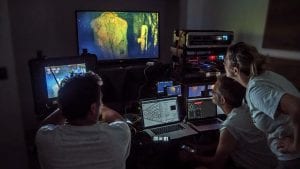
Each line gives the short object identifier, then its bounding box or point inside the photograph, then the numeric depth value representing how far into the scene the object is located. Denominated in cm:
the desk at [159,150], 185
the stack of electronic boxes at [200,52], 249
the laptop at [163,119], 198
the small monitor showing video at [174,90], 219
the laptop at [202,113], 214
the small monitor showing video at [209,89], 228
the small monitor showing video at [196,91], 223
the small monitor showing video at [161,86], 218
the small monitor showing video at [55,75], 192
